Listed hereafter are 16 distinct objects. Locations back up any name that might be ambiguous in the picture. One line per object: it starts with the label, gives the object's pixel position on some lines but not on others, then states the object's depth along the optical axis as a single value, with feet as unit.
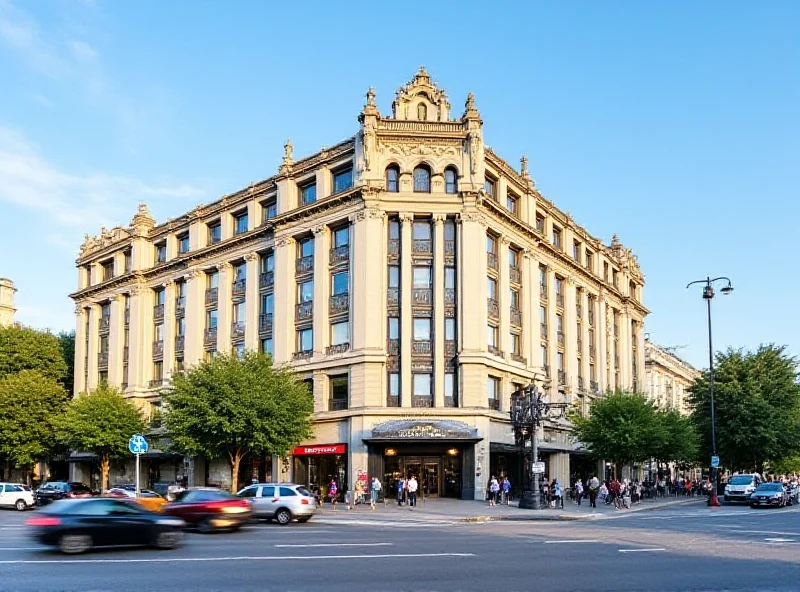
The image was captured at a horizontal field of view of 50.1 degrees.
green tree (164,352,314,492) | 153.07
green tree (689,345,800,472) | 198.80
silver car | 104.73
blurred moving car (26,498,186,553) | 62.28
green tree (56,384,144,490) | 192.85
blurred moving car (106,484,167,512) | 127.44
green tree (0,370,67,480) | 205.36
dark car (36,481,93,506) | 160.56
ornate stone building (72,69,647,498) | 159.33
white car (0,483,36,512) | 148.36
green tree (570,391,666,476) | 168.76
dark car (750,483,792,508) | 138.62
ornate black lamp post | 134.21
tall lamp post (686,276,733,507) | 150.25
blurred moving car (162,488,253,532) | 86.17
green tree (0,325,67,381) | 229.86
